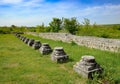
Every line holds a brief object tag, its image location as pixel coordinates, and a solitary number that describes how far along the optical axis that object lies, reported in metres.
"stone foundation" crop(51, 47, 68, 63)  4.46
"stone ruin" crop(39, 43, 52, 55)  5.71
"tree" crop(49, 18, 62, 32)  23.77
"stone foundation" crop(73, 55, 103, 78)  3.13
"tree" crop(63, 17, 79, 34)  17.98
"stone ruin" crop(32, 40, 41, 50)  7.07
